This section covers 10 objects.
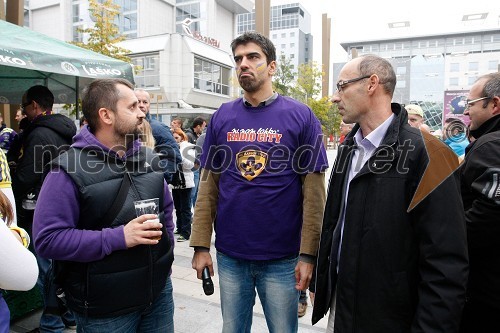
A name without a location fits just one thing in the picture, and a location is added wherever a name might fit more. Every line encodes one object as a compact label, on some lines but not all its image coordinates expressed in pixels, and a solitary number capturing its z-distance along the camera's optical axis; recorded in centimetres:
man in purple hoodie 174
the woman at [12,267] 134
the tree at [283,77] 2808
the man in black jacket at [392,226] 146
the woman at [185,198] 630
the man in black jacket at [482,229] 188
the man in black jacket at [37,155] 324
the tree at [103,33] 1717
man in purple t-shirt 222
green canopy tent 362
